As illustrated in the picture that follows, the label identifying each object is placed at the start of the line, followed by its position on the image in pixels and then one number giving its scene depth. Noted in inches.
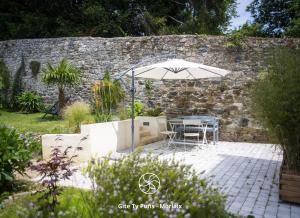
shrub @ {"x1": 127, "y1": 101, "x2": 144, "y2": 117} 309.9
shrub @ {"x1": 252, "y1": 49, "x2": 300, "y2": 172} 134.5
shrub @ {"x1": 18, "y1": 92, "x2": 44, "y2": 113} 398.6
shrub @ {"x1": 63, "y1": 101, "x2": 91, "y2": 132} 232.1
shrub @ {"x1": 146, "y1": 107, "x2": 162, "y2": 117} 305.9
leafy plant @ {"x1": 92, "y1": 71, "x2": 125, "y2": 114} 307.4
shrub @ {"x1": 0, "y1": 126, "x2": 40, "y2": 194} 128.6
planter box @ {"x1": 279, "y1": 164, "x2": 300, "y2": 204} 127.3
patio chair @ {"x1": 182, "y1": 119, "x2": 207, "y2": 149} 241.2
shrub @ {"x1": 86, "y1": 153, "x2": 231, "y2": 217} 78.0
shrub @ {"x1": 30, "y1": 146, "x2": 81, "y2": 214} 87.2
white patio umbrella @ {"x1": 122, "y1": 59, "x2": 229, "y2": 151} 226.7
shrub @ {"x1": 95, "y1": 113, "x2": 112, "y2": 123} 243.8
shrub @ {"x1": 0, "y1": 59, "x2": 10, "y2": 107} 428.1
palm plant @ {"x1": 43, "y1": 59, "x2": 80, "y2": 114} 347.3
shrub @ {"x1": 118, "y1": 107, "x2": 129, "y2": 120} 264.1
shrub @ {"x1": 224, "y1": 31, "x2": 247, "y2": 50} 299.0
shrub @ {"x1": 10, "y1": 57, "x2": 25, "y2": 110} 423.8
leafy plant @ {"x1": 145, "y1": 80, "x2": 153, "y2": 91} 336.8
